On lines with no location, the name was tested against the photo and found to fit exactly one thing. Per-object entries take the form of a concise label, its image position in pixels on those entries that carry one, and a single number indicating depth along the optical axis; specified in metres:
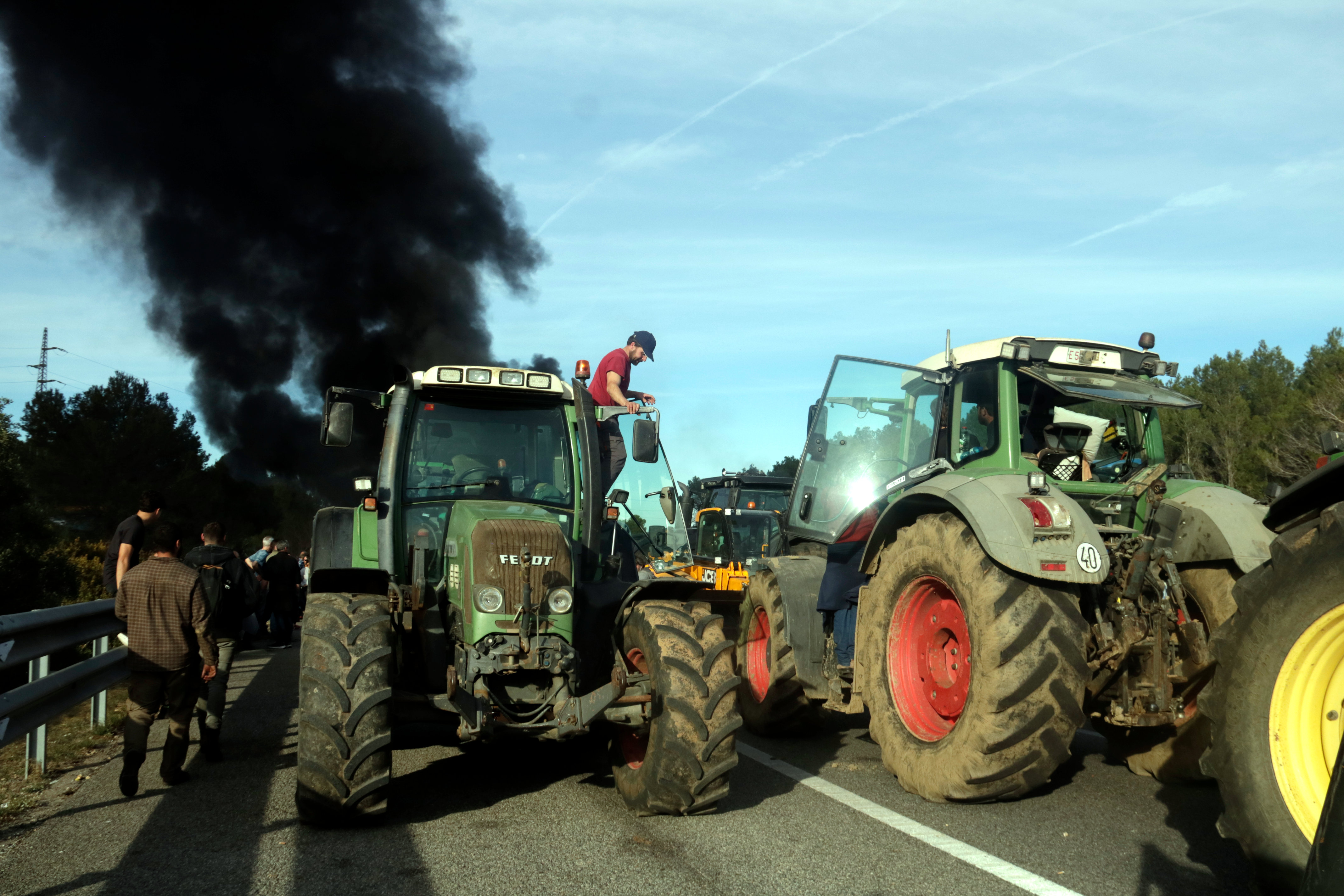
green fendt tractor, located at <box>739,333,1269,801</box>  5.34
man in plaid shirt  6.46
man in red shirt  9.47
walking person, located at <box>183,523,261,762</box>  7.33
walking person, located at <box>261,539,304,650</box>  17.36
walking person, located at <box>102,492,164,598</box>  8.41
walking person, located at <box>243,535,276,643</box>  17.45
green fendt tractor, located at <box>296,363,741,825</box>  5.38
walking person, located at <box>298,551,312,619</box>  23.75
